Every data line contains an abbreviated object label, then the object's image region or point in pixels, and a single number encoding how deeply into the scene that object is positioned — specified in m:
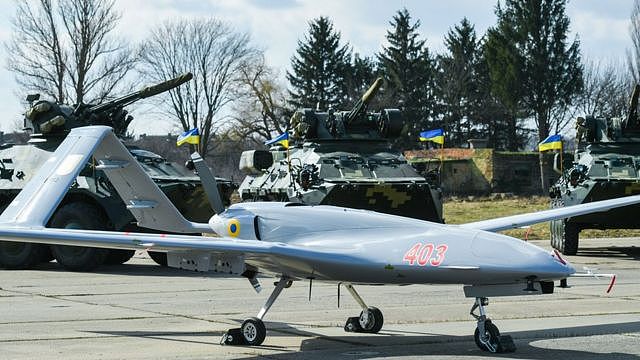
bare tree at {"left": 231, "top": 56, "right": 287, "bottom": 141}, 75.19
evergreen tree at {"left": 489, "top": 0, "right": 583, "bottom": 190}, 72.81
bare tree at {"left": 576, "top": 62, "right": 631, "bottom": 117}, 73.41
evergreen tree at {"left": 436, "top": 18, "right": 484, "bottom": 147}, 78.81
